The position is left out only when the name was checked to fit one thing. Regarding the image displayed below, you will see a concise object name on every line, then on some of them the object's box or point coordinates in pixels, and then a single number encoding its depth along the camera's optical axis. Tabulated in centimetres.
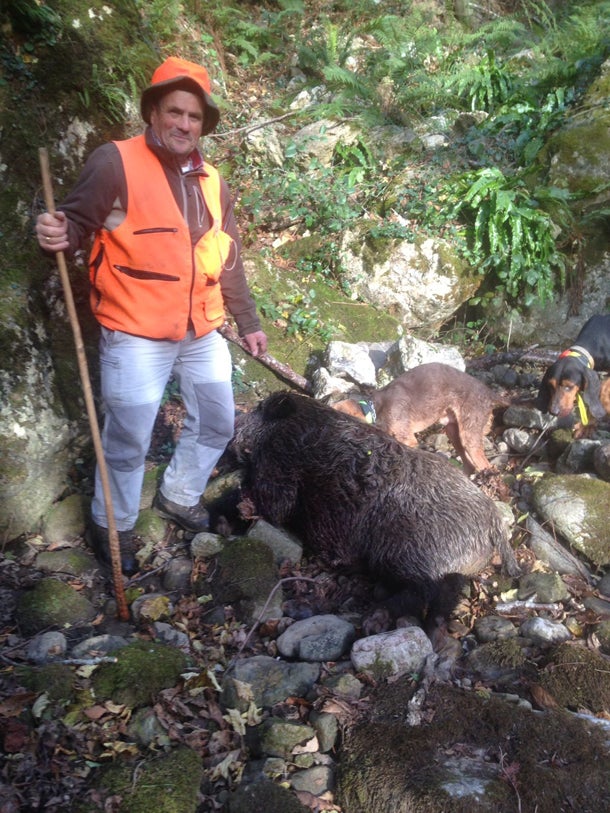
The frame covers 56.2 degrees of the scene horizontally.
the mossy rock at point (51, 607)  374
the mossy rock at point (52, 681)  295
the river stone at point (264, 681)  326
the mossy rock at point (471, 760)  262
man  366
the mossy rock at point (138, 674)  310
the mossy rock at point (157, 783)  255
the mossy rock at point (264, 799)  263
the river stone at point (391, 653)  342
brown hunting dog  635
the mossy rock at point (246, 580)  417
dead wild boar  434
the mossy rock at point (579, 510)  480
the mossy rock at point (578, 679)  331
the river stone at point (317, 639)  370
